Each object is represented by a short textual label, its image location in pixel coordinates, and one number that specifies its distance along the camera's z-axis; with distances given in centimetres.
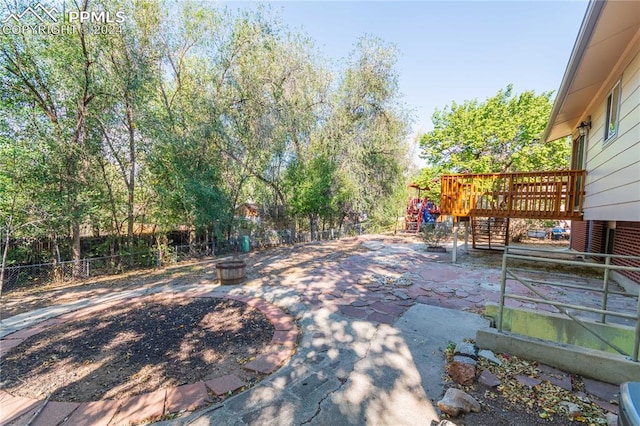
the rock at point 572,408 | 196
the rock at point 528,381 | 230
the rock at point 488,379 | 230
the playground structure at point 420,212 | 1522
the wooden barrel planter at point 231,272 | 547
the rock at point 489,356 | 259
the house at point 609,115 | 346
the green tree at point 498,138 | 1307
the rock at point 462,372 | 233
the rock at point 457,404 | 199
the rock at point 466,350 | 263
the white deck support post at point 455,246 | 727
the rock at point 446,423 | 178
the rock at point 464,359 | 248
